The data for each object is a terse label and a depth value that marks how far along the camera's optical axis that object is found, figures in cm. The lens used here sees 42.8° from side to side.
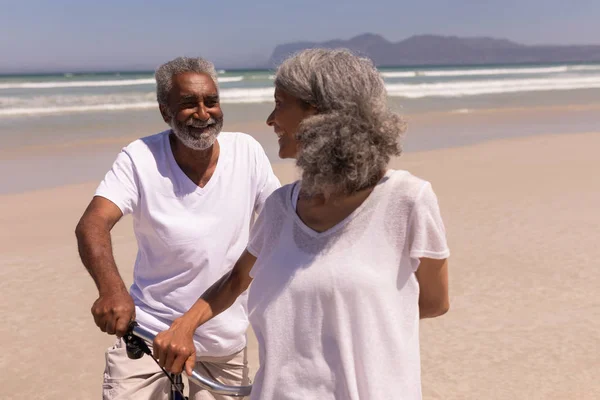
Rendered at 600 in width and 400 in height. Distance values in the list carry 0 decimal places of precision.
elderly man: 291
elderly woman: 183
